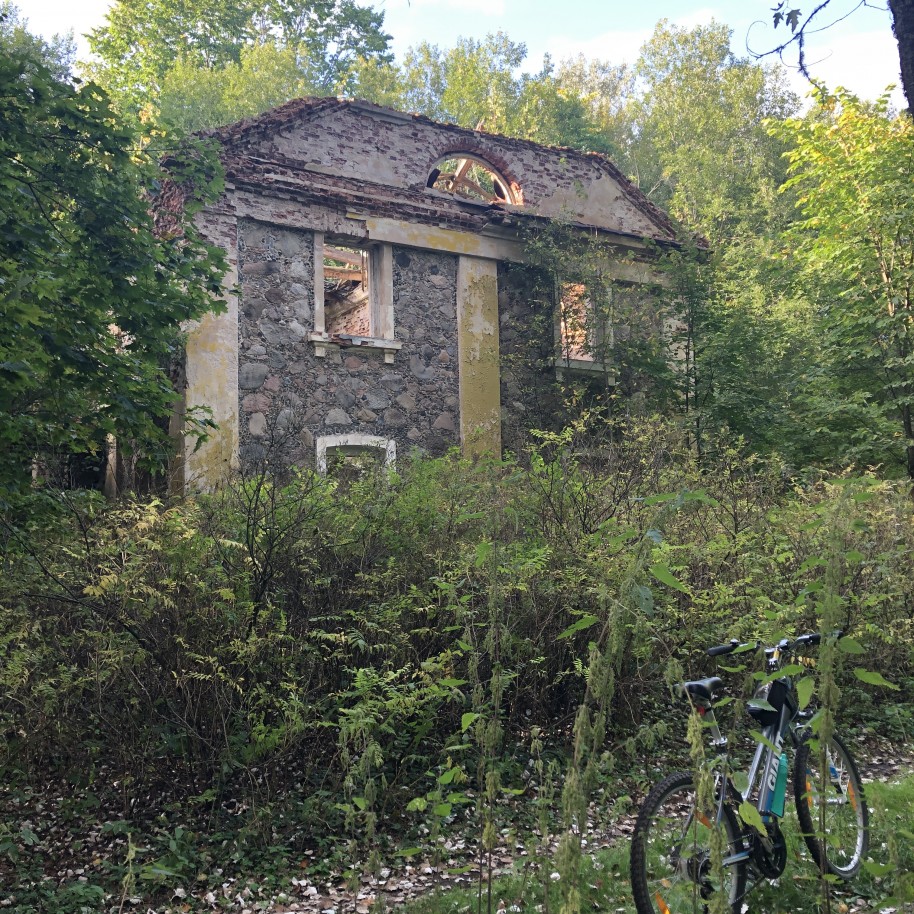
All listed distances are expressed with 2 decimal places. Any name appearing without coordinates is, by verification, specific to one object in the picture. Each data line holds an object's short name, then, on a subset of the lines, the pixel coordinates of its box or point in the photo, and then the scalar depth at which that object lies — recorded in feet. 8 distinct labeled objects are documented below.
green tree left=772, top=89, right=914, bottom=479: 52.42
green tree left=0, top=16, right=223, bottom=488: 19.81
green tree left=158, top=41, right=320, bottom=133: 99.71
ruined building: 41.75
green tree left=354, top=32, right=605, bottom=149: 113.80
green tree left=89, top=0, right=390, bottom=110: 108.99
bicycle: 12.35
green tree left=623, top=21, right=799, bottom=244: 108.37
